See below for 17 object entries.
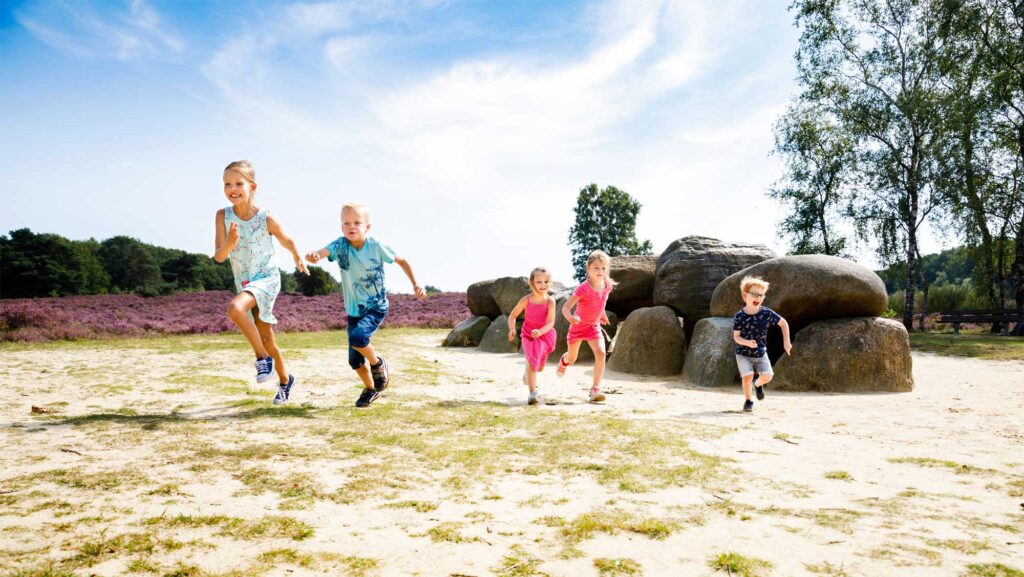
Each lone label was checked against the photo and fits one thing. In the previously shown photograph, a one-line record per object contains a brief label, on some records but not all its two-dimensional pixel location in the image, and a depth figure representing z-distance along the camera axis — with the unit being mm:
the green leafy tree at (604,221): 45312
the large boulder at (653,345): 11414
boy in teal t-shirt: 6168
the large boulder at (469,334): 18594
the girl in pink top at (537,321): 7461
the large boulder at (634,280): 14430
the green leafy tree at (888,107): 22688
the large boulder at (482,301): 18812
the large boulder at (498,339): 16672
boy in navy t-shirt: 7551
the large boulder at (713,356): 9742
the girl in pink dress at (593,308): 7910
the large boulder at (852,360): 9055
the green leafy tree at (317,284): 34094
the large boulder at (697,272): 12078
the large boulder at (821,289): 9406
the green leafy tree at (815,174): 25391
